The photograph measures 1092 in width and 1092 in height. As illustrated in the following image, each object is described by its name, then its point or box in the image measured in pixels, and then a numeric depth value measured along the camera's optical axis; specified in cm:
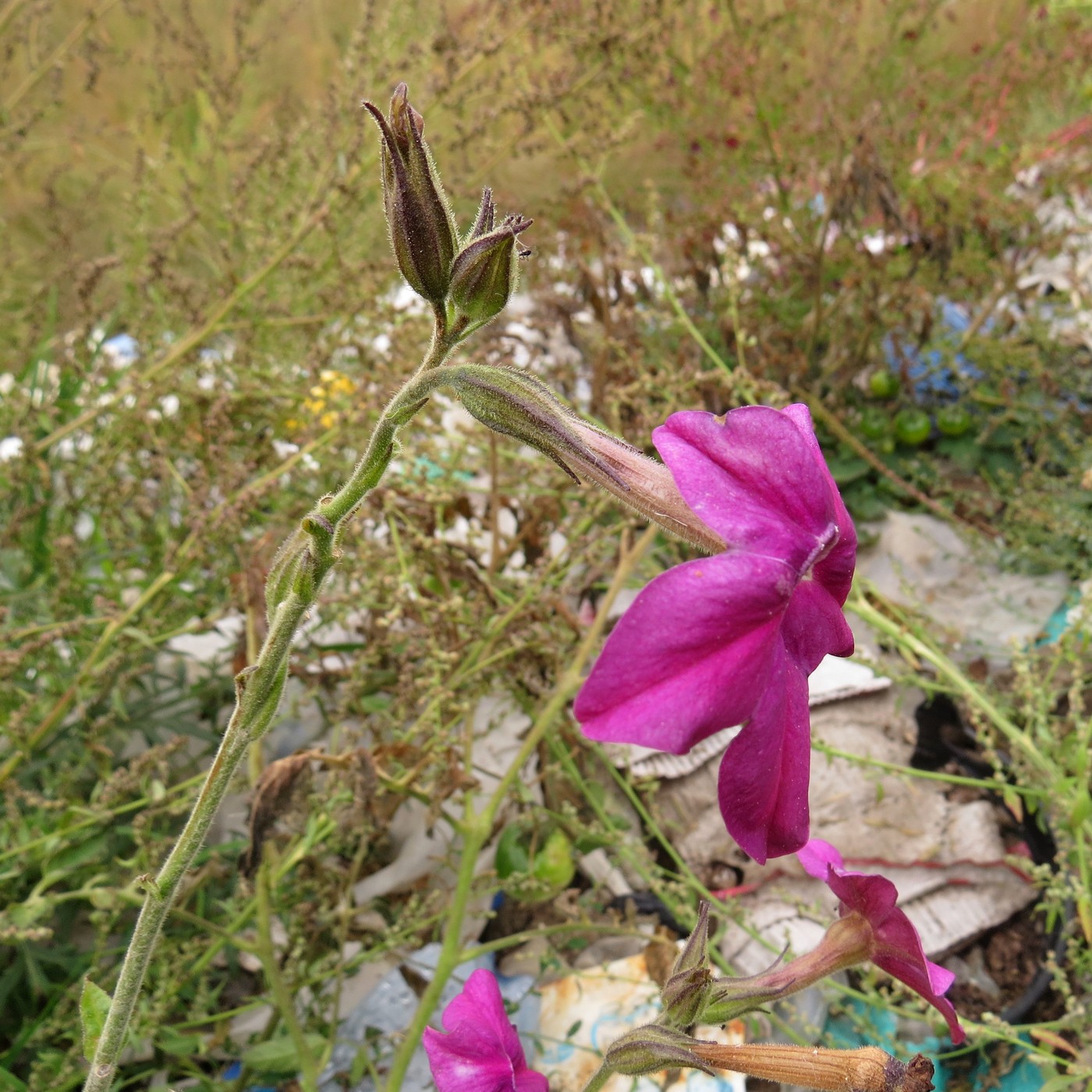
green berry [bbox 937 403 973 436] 55
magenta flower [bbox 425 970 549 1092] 16
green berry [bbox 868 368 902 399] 56
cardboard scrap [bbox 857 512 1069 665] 47
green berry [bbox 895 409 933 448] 55
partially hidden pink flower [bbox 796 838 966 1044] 14
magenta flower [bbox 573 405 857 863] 10
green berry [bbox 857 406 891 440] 54
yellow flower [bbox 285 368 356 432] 39
